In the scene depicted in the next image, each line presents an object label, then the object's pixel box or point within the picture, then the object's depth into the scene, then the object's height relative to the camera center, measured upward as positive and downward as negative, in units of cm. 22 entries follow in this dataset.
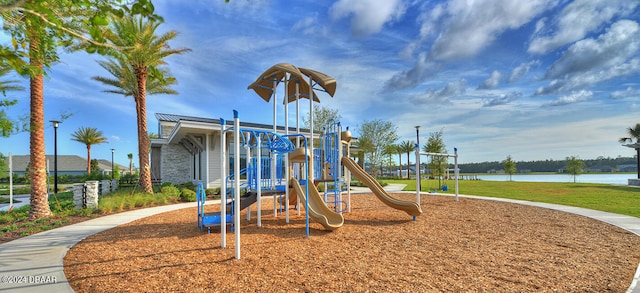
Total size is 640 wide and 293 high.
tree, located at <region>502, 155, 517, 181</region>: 4069 -123
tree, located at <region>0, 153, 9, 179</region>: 1878 +10
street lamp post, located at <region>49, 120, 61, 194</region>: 1814 +204
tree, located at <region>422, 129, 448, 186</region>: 3142 +151
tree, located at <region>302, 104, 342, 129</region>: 2633 +395
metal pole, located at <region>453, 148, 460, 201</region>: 1405 -5
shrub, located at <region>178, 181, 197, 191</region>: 1822 -143
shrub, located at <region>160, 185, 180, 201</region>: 1474 -148
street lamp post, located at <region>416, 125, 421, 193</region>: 1098 -35
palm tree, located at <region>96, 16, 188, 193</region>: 1484 +544
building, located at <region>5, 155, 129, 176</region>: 5482 +26
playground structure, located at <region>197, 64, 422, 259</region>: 754 -14
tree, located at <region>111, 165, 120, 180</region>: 3506 -103
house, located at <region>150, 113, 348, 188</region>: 1752 +97
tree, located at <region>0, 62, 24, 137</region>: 846 +212
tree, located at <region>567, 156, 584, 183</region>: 3556 -123
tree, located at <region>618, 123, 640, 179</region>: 3299 +232
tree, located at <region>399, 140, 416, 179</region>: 5127 +196
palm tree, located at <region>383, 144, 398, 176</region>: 3569 +112
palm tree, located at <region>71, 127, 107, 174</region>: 4381 +424
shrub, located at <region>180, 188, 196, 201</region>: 1515 -165
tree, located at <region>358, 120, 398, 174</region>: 3436 +248
